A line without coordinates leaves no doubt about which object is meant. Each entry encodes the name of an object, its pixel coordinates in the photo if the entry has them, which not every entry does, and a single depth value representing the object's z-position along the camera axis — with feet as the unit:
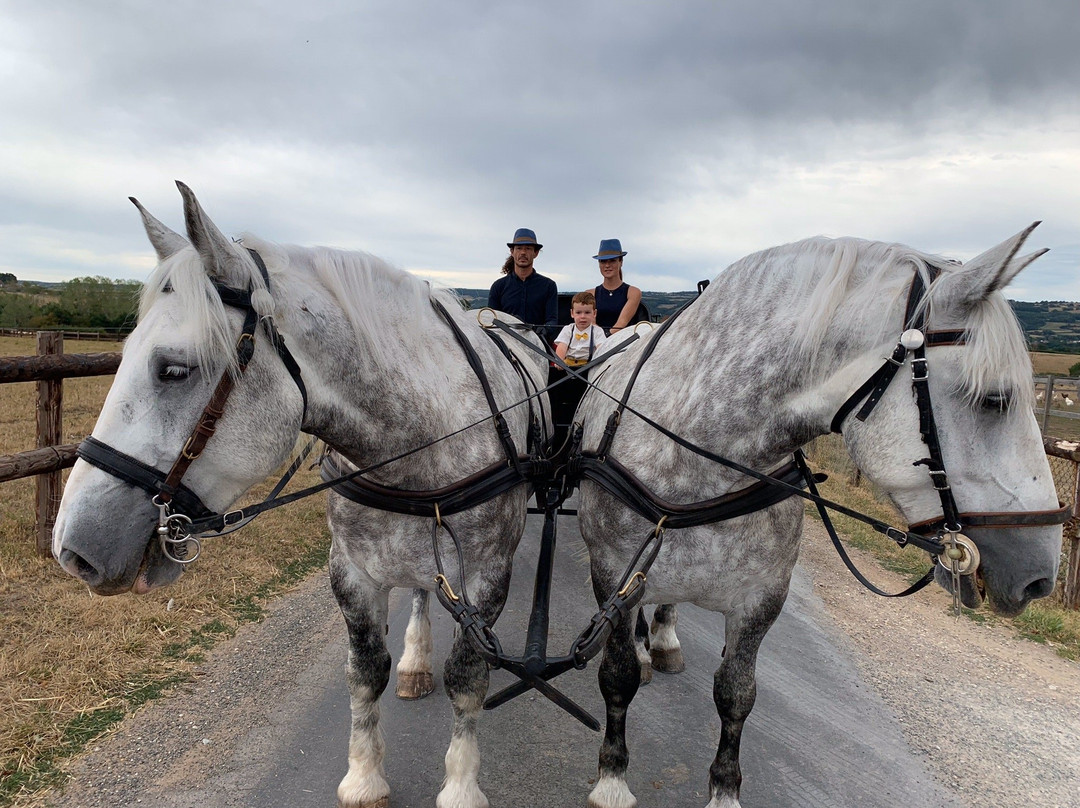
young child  13.37
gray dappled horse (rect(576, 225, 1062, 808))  5.52
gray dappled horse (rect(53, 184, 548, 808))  5.48
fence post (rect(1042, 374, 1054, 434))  31.48
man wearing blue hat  16.62
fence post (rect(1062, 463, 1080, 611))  15.49
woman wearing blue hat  15.34
